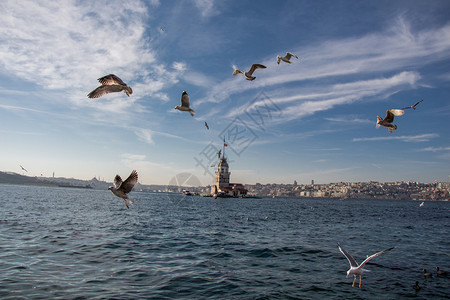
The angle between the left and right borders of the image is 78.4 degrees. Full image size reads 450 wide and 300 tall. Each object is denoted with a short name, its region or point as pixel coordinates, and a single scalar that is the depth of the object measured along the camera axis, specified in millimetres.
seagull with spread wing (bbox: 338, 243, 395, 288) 9673
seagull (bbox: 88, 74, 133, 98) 7943
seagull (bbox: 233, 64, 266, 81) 12425
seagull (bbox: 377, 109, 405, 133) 11630
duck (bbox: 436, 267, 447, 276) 14164
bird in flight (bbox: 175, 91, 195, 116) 11090
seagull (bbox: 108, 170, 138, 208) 9078
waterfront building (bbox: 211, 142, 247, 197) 152500
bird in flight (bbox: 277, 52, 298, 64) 14250
